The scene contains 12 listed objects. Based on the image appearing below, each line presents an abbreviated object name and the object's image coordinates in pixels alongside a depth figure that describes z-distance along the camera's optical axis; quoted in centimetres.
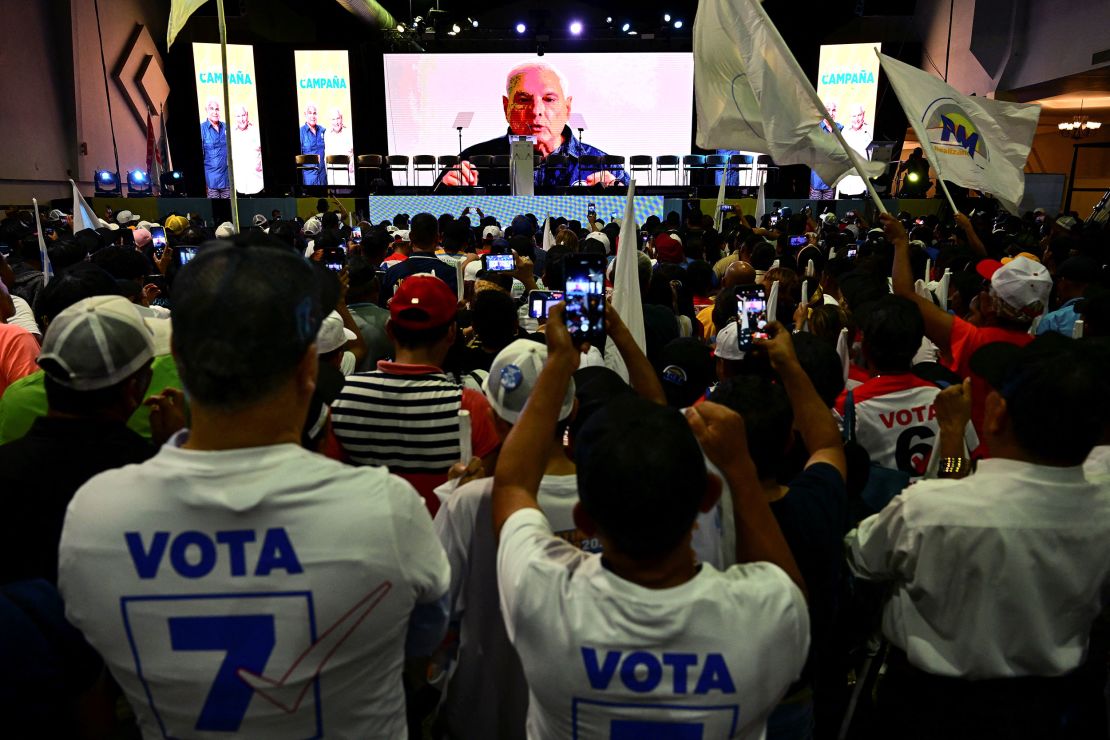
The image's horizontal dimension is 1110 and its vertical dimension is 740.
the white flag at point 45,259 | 490
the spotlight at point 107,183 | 1677
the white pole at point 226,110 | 420
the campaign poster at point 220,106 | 1919
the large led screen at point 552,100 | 1888
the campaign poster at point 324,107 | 1966
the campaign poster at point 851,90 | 1845
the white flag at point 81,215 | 679
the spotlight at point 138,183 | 1784
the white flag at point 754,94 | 411
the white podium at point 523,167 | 1391
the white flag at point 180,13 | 499
